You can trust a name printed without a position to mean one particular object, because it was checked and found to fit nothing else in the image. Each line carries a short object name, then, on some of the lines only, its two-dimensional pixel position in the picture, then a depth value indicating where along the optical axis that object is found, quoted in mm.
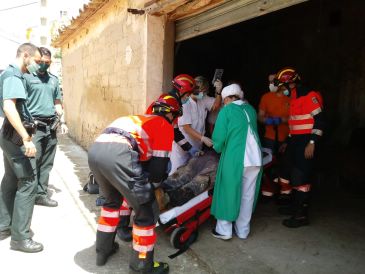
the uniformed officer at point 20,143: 3250
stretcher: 3500
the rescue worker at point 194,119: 4367
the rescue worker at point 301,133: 3959
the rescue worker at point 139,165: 2811
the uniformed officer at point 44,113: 4426
